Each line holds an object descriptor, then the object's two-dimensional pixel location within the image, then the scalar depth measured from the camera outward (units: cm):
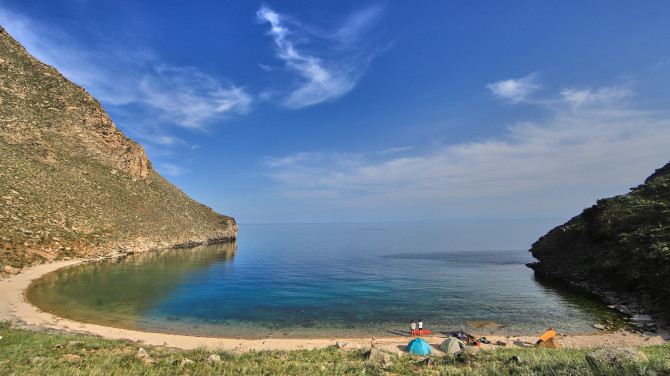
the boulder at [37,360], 1167
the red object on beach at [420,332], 2502
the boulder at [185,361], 1294
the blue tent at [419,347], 1964
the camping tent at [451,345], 2026
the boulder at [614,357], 980
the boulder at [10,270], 3928
